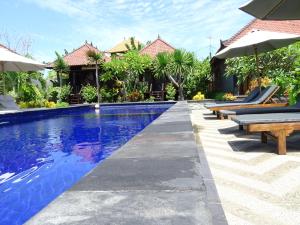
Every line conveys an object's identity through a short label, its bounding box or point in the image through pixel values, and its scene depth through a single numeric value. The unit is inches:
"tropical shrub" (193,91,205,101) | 646.0
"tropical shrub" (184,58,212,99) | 709.4
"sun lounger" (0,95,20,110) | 481.8
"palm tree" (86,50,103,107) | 723.5
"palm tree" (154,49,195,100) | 675.4
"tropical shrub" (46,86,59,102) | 757.6
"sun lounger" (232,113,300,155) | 139.1
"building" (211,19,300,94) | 589.2
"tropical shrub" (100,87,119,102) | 754.2
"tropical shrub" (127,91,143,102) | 718.5
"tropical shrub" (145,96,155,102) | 711.9
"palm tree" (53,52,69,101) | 752.9
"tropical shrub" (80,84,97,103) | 757.3
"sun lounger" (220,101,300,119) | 184.2
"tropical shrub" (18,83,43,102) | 579.3
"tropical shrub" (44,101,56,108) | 578.0
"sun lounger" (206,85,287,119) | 264.3
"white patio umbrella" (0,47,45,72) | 429.1
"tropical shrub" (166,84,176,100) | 702.8
